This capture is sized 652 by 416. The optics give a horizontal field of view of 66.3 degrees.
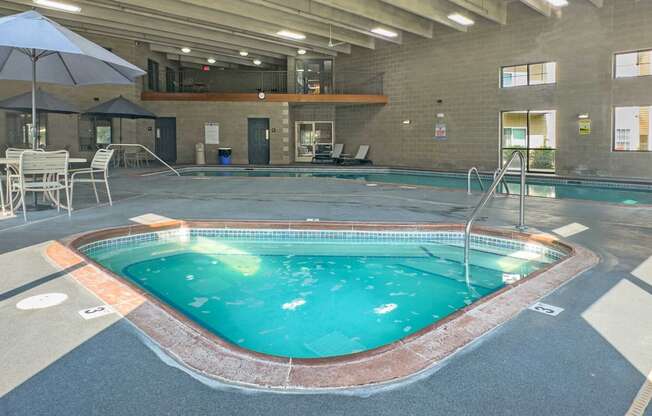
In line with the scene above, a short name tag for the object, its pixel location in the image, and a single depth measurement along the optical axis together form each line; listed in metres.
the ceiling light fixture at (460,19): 13.28
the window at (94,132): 16.53
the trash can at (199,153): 17.45
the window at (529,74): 13.52
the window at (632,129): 12.13
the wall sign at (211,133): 17.75
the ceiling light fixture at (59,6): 11.40
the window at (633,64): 11.72
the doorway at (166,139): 18.02
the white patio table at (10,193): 5.38
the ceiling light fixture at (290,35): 14.72
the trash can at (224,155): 17.63
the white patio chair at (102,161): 6.23
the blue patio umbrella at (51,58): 5.03
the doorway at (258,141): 17.97
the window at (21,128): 15.12
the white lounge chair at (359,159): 17.83
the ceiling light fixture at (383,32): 14.80
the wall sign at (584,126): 12.60
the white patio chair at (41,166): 5.29
